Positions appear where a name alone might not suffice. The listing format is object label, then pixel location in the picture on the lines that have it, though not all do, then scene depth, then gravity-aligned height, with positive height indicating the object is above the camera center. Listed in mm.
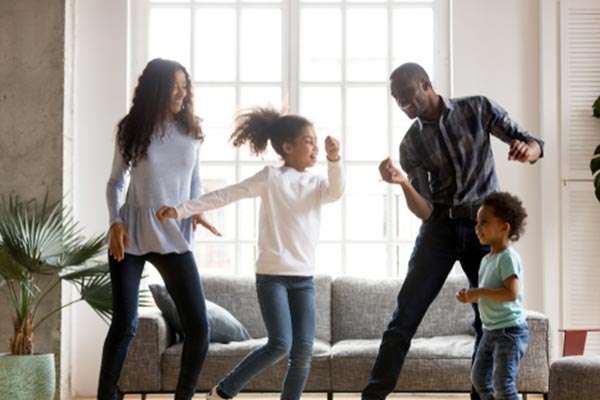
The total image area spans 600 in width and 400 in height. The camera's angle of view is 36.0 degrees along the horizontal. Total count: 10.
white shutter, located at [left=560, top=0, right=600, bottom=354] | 5199 +44
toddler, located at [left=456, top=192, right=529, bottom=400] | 3082 -303
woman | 3258 -18
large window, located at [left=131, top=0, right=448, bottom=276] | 5441 +711
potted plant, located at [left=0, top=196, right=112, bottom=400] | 4168 -338
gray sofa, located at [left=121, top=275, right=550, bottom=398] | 4246 -717
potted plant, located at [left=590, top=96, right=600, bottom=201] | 4883 +260
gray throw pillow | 4438 -538
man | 3316 +66
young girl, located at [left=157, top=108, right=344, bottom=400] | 3391 -122
